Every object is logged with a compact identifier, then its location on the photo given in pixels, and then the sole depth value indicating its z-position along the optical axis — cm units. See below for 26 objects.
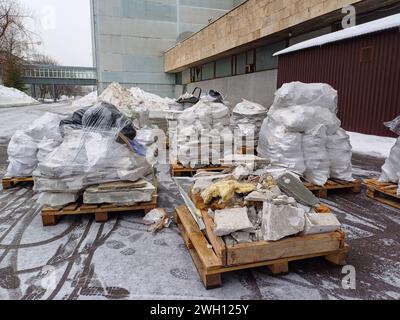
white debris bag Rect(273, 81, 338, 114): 418
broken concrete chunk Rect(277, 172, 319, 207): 263
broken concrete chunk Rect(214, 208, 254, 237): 223
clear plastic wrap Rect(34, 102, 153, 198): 324
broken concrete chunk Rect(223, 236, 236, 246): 222
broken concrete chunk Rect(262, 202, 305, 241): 222
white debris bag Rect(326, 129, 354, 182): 417
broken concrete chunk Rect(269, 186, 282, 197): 256
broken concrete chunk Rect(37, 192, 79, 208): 328
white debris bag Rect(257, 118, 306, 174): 406
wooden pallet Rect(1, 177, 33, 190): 458
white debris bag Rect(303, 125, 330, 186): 401
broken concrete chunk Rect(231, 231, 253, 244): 224
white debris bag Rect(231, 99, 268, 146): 601
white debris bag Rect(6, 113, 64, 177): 447
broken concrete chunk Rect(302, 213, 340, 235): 233
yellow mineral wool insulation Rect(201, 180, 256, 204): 260
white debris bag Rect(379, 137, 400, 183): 379
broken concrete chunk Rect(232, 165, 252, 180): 295
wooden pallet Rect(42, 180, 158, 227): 326
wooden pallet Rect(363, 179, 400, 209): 372
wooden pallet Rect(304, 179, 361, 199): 405
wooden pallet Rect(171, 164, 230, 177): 498
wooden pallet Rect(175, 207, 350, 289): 216
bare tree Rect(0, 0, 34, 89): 2498
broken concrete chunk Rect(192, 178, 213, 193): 293
